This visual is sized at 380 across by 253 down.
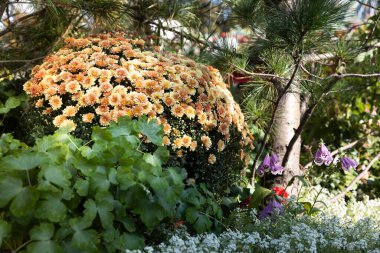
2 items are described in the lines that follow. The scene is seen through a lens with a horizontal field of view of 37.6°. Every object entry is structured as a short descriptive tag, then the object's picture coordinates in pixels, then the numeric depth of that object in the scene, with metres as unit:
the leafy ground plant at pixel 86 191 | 2.05
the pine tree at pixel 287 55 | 2.78
